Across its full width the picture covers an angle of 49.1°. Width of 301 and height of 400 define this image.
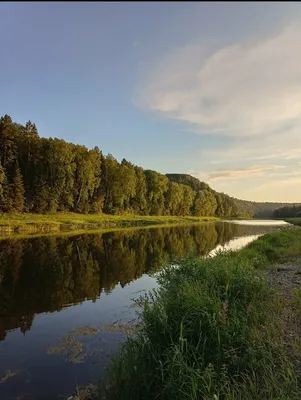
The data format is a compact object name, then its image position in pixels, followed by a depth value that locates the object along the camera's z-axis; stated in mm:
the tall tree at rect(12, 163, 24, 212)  54312
